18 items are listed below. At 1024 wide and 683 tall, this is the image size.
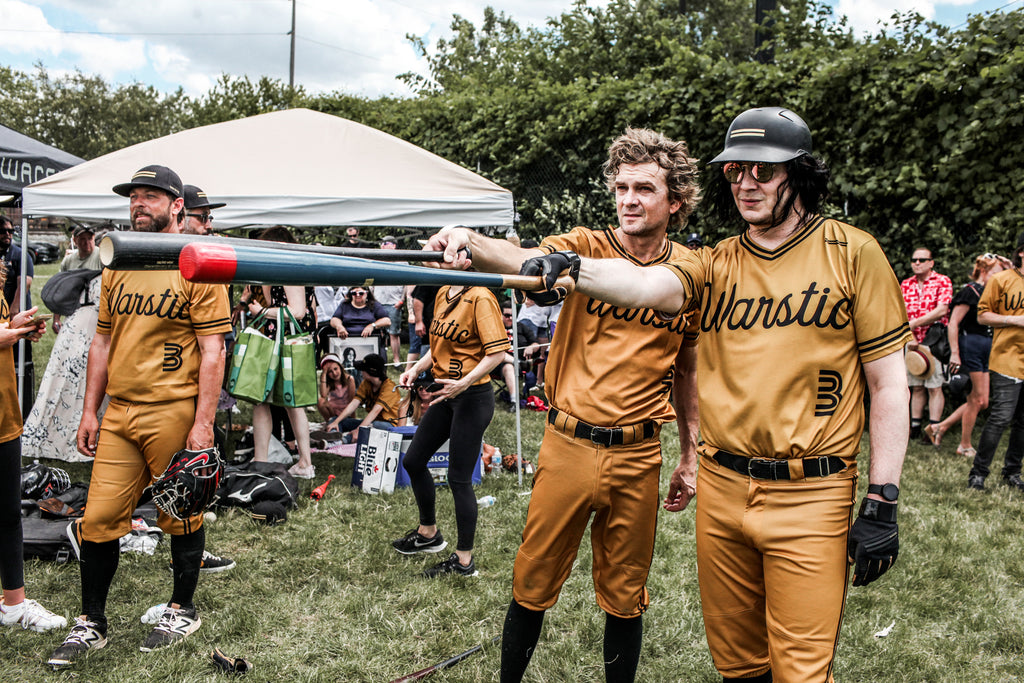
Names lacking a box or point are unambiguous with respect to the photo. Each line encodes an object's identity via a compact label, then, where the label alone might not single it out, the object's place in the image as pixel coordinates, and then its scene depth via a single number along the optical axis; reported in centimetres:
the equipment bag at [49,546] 448
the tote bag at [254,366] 594
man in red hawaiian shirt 774
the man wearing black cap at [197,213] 471
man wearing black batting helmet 207
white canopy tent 649
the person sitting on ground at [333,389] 802
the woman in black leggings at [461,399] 440
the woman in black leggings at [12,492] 335
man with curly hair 262
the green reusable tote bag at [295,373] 611
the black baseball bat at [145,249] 153
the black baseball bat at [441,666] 325
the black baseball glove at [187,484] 323
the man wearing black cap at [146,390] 331
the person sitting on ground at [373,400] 748
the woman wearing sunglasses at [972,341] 696
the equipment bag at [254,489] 550
